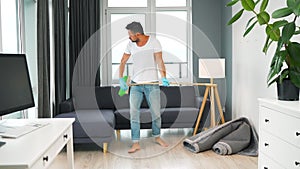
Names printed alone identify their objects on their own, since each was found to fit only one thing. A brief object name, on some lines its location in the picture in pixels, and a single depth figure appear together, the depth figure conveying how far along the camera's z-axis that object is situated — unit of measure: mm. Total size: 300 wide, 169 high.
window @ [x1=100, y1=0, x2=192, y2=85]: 5770
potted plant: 2268
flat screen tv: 2027
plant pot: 2614
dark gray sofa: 3992
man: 4012
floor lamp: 4648
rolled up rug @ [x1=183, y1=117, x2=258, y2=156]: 3912
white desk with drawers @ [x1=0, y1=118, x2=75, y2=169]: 1479
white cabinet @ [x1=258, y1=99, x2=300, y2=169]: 2209
